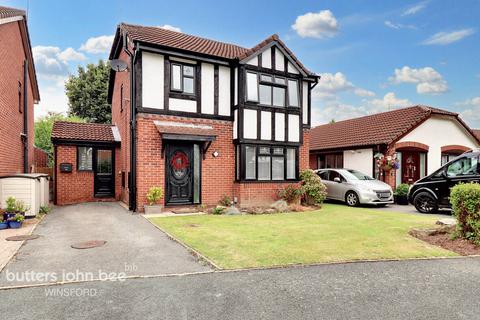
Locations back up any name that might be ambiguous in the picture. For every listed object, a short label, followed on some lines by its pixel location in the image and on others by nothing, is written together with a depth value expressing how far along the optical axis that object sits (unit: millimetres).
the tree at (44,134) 31062
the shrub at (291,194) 12531
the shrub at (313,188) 12898
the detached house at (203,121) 10828
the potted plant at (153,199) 10477
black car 10656
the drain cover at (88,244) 6003
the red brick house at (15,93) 10612
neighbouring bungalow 16562
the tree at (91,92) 31188
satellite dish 11459
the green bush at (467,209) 6207
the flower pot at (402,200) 14398
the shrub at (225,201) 12016
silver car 13047
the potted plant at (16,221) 7906
